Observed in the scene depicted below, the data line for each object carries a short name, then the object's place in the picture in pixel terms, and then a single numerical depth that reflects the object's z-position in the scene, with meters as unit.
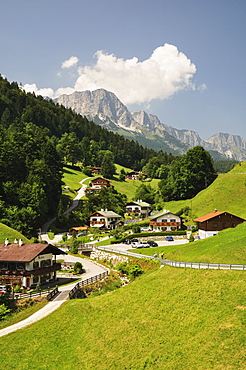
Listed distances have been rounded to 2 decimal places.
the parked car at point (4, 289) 40.52
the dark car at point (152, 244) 62.94
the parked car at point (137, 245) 62.41
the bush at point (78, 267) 51.16
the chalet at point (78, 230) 89.16
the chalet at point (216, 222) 68.44
